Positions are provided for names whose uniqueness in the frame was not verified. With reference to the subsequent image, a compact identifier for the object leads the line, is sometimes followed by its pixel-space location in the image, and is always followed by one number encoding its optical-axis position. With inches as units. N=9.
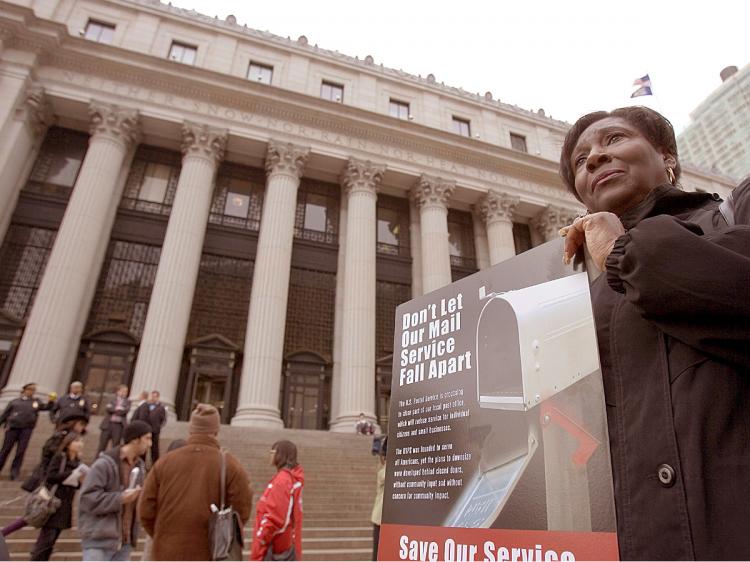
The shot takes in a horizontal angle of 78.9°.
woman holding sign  46.9
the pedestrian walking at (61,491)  222.7
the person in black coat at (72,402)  408.5
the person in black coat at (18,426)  370.9
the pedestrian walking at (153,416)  408.8
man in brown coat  168.1
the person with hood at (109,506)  185.6
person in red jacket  187.6
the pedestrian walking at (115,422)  408.5
